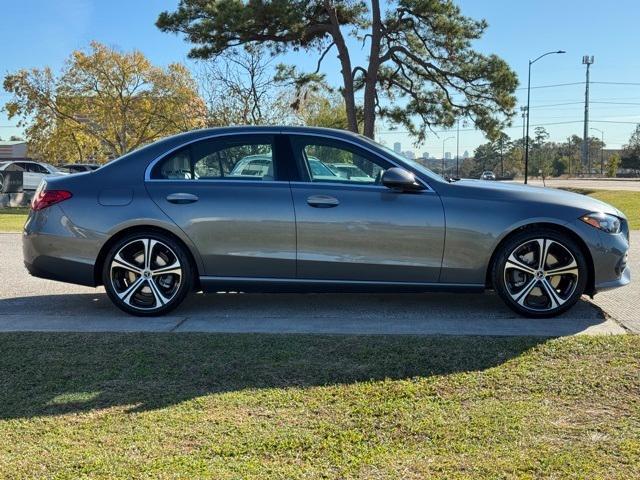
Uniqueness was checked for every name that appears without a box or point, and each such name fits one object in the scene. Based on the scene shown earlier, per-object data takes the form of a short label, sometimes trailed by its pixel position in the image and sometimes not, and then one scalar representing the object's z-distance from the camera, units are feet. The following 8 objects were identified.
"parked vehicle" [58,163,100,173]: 100.96
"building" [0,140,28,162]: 306.76
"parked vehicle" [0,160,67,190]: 88.48
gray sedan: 16.11
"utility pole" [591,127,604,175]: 369.09
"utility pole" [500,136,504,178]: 326.69
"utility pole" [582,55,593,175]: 262.67
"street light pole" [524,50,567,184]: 142.20
